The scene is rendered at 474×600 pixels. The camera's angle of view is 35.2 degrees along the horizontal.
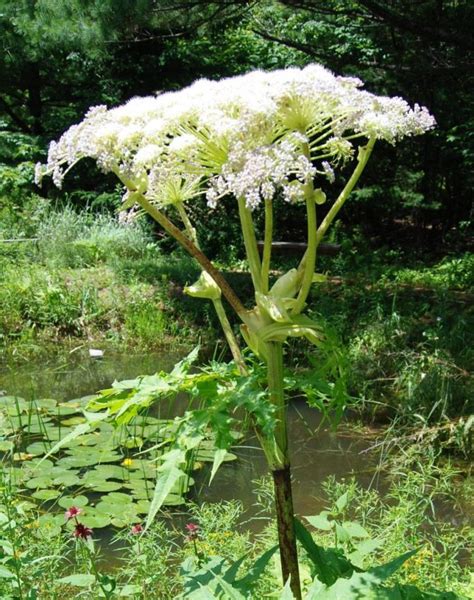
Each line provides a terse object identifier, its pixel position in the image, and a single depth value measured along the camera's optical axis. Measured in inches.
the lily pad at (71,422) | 225.0
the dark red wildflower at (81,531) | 91.0
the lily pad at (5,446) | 191.5
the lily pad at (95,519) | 163.6
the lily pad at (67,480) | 183.9
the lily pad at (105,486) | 182.2
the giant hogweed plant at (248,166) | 55.2
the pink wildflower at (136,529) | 100.9
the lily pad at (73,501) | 169.6
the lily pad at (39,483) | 180.1
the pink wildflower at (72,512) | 95.8
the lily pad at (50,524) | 133.2
